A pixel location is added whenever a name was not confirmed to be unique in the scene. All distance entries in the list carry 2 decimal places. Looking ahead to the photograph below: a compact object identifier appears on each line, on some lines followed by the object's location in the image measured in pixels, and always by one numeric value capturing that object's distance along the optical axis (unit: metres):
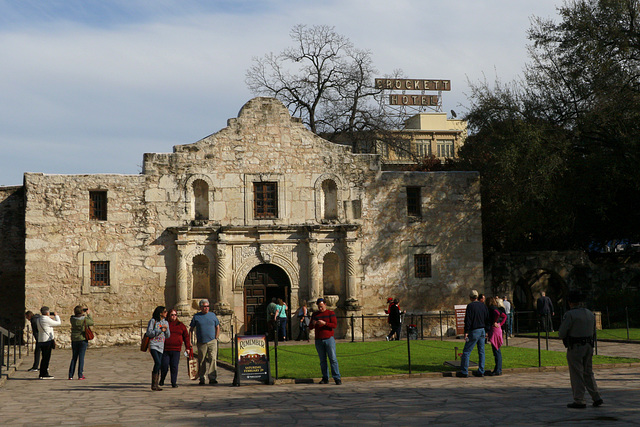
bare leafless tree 39.94
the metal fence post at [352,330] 25.11
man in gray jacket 10.91
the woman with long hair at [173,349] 14.78
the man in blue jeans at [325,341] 14.66
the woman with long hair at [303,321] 26.11
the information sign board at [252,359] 14.95
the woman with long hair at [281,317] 25.38
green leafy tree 27.39
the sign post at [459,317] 24.33
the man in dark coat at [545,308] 23.92
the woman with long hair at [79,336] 16.08
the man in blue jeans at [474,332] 15.34
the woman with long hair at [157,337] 14.45
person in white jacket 16.45
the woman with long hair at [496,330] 15.51
